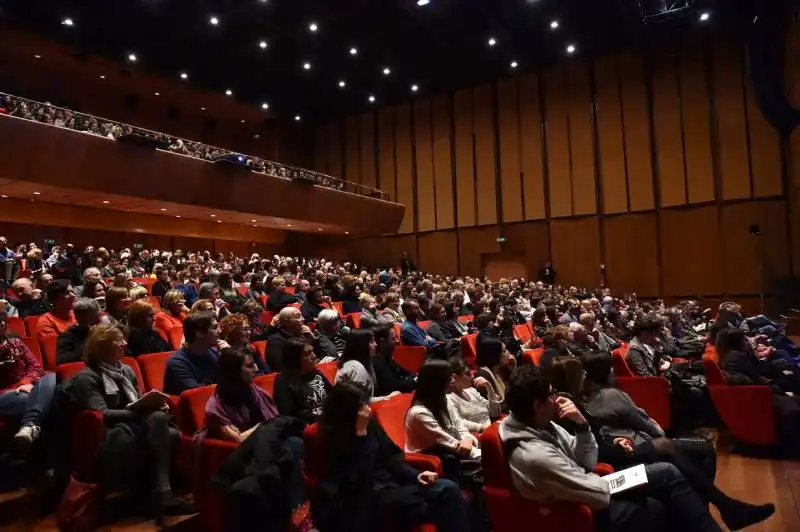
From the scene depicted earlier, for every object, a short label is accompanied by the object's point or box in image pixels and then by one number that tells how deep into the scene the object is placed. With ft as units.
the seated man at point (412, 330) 15.40
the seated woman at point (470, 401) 8.41
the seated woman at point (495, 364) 9.70
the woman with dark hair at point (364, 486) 5.99
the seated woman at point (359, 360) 8.83
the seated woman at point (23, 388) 7.80
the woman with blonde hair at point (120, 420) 7.36
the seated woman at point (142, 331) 10.45
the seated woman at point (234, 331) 9.91
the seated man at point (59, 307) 11.53
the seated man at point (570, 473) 5.58
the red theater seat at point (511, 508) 5.62
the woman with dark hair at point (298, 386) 7.70
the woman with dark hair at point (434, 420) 7.16
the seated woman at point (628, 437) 6.84
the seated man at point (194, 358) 8.87
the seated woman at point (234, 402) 7.07
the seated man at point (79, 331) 9.55
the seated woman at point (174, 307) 13.50
